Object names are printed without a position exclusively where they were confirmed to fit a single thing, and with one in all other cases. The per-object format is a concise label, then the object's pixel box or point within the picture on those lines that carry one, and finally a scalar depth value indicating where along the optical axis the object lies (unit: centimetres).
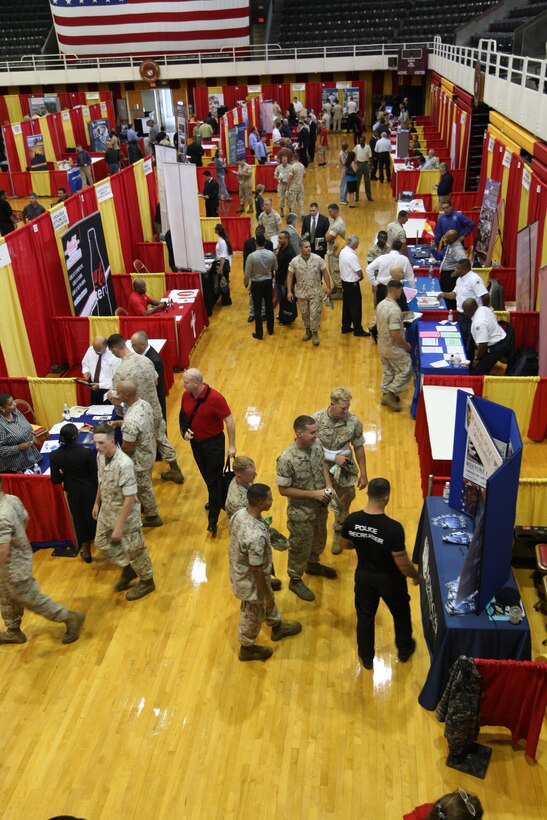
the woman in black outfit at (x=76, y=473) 550
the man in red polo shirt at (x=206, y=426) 577
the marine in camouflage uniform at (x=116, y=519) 507
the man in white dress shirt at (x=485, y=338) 760
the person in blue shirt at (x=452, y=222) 1070
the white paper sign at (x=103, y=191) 1081
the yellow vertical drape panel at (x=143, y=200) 1261
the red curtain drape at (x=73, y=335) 916
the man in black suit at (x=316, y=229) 1102
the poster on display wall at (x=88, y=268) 940
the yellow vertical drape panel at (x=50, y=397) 742
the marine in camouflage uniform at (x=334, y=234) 1038
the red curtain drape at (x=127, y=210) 1162
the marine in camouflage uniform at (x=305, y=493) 489
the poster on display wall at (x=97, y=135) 2410
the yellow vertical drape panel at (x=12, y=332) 815
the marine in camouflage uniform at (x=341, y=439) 522
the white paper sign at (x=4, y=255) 795
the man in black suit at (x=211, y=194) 1422
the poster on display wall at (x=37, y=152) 2061
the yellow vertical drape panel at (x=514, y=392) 696
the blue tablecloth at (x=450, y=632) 416
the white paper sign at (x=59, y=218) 921
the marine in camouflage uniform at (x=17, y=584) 465
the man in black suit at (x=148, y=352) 671
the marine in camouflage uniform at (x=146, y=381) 642
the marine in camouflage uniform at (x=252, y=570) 433
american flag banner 2783
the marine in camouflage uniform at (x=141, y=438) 567
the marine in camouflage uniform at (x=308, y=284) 916
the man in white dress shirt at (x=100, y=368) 738
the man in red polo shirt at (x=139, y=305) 923
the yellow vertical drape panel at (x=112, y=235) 1101
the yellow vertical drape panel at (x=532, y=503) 538
